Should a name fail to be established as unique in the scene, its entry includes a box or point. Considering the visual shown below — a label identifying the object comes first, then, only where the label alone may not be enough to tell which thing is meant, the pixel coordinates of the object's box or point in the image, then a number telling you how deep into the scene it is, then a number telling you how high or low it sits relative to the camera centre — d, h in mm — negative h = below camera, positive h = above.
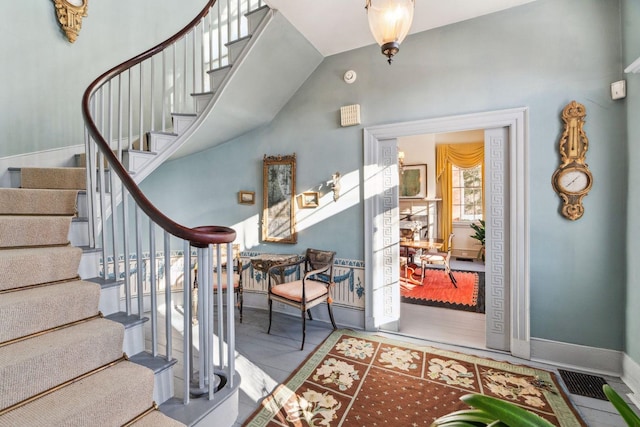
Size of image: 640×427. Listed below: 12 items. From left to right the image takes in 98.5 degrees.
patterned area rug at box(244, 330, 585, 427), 1814 -1348
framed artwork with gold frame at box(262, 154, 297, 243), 3551 +170
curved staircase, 1181 -492
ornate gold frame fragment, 2793 +2050
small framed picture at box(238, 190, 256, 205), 3803 +204
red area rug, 3867 -1280
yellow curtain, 6641 +1095
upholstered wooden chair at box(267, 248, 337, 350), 2824 -828
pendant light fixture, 1424 +1011
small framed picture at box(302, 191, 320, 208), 3400 +152
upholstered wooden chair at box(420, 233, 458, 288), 4656 -845
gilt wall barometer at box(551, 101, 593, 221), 2273 +364
